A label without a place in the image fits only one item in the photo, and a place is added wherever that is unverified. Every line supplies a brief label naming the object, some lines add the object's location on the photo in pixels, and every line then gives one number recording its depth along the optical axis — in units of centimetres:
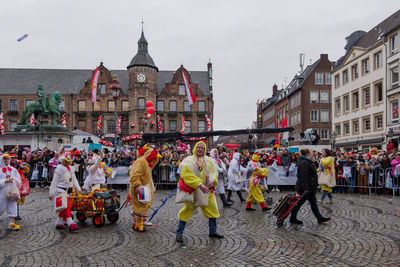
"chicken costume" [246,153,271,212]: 928
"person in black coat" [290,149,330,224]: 768
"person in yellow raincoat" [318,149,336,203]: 1070
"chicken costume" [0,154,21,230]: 750
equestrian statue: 2331
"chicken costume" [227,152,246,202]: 1082
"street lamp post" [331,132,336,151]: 3426
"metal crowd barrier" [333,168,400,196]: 1282
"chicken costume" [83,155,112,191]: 849
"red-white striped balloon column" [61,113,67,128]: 5451
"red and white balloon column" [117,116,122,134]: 5247
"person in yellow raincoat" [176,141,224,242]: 616
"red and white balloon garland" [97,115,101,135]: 5520
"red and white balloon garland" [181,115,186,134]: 5541
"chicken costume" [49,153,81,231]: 739
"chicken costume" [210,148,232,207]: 1027
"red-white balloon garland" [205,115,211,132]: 5503
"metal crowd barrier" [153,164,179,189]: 1523
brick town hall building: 5575
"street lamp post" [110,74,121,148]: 1639
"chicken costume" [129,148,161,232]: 724
